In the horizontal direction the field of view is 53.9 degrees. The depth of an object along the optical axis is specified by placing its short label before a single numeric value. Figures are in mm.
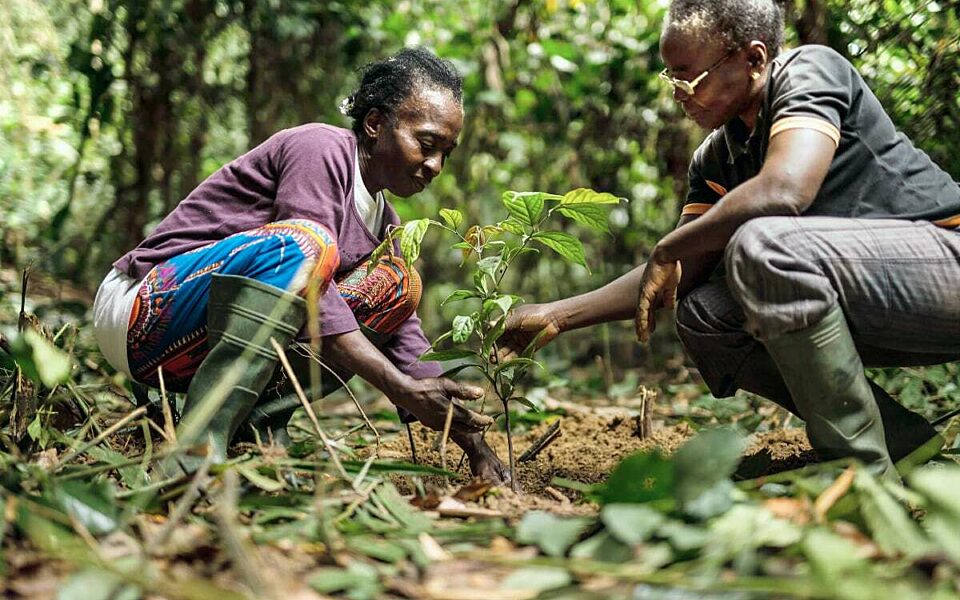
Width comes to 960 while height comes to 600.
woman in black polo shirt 1721
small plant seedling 1912
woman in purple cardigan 1851
